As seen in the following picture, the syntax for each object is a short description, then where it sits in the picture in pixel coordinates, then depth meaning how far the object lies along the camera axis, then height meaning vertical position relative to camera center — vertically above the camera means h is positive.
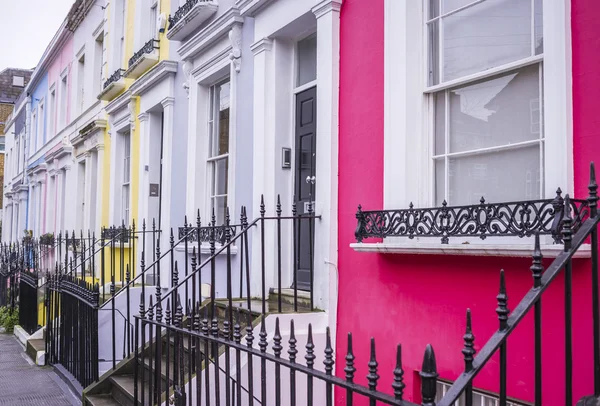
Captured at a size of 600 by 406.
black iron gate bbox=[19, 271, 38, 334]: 10.20 -1.39
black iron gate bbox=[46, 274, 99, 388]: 6.49 -1.23
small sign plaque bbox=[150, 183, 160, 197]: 9.23 +0.46
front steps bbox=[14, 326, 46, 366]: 8.48 -1.80
